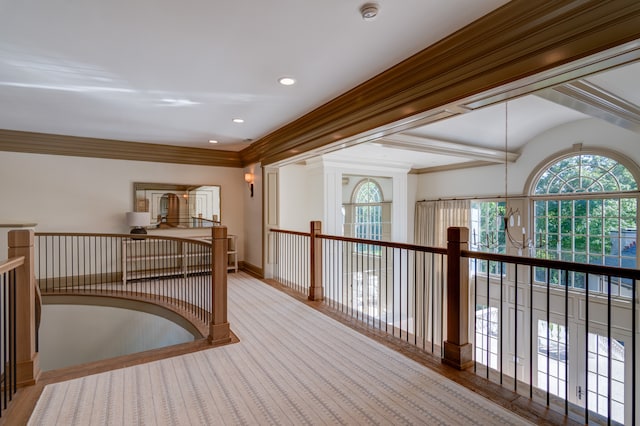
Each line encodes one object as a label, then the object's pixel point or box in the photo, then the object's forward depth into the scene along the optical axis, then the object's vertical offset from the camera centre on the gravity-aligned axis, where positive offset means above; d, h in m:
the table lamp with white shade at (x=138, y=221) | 5.36 -0.14
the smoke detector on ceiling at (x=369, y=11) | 1.98 +1.27
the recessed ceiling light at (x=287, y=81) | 3.05 +1.28
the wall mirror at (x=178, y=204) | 5.76 +0.17
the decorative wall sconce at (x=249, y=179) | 6.25 +0.67
